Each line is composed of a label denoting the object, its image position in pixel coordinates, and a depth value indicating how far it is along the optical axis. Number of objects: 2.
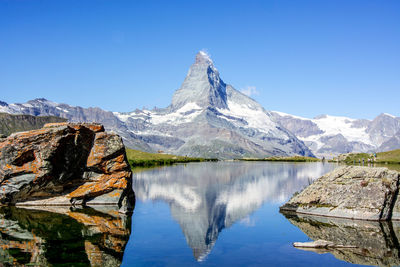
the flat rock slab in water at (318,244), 28.28
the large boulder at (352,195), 38.16
